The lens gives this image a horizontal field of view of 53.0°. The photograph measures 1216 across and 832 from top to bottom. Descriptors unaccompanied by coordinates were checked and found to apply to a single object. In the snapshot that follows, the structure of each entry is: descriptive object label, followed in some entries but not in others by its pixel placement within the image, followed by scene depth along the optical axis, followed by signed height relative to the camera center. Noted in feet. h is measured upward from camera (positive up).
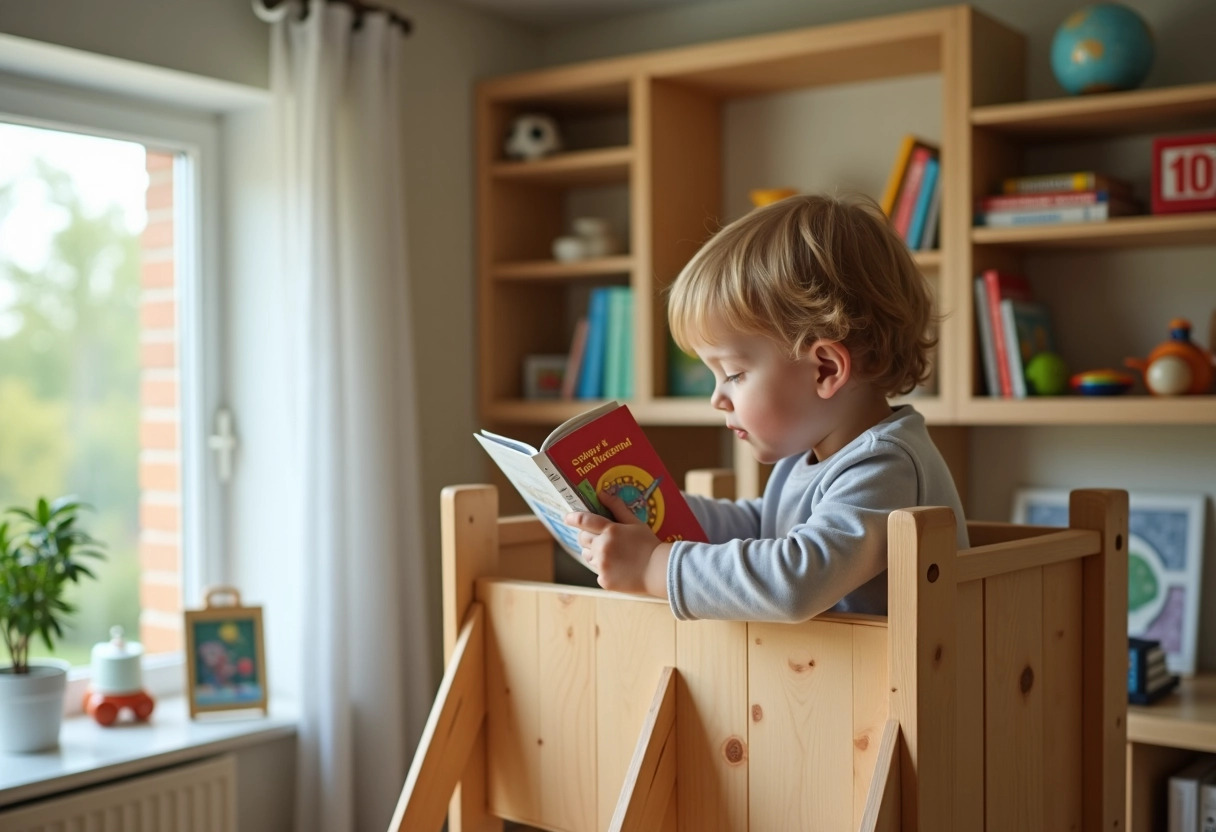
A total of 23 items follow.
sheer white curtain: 8.05 -0.17
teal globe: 7.57 +2.13
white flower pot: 6.88 -1.77
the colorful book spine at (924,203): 8.23 +1.27
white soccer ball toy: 9.79 +2.05
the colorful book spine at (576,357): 9.74 +0.29
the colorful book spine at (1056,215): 7.63 +1.12
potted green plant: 6.88 -1.24
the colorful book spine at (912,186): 8.25 +1.39
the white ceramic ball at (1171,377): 7.32 +0.08
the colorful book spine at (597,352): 9.66 +0.33
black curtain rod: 8.21 +2.67
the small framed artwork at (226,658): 7.85 -1.71
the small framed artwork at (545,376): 10.13 +0.15
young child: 3.60 -0.02
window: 7.79 +0.35
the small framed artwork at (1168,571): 8.07 -1.22
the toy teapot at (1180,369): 7.33 +0.13
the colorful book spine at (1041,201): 7.64 +1.21
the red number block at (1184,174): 7.36 +1.32
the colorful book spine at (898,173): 8.25 +1.49
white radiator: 6.57 -2.34
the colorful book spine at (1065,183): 7.66 +1.32
